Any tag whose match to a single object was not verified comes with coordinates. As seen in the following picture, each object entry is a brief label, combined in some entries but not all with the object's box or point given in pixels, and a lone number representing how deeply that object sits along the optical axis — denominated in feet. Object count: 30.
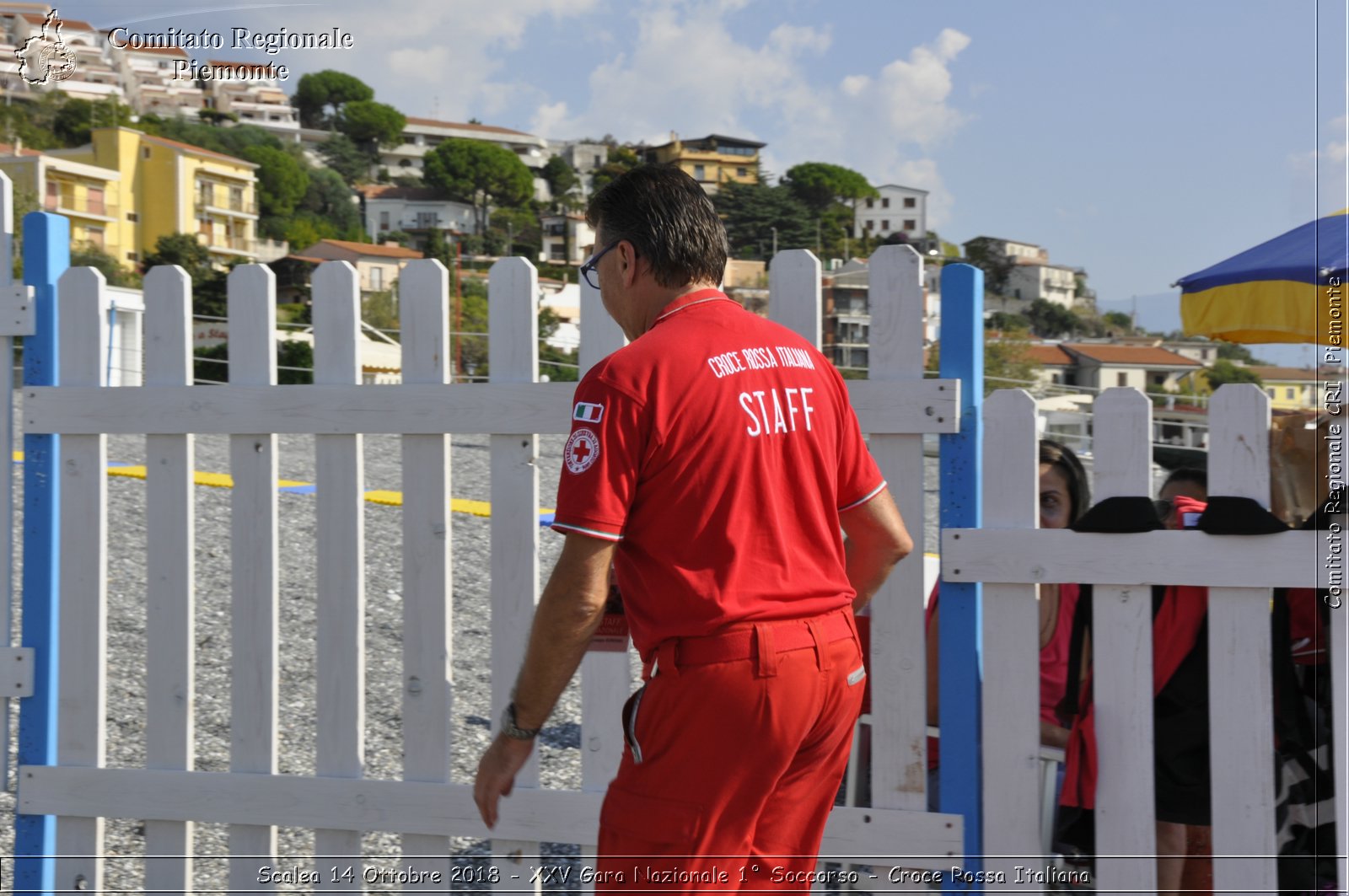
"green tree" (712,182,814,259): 351.87
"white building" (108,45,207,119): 398.83
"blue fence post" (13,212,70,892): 10.50
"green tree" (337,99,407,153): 491.72
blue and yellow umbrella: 16.37
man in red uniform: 6.34
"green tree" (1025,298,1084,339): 453.17
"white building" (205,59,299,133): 468.34
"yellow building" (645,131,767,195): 485.97
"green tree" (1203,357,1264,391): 248.01
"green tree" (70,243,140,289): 214.90
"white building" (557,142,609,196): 536.83
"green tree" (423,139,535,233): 446.19
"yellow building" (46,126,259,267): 285.84
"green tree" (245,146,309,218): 364.17
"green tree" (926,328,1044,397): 245.24
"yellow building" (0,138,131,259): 237.04
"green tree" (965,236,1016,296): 457.27
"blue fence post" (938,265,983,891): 9.09
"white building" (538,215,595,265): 422.82
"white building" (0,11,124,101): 325.89
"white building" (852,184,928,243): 546.67
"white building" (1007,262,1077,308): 500.74
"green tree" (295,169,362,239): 401.29
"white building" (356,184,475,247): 428.97
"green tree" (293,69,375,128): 508.53
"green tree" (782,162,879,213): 481.87
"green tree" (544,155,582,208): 495.82
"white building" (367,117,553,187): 499.51
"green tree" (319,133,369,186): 467.52
